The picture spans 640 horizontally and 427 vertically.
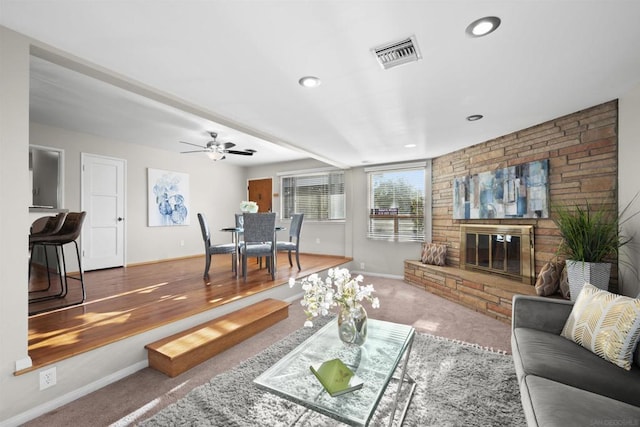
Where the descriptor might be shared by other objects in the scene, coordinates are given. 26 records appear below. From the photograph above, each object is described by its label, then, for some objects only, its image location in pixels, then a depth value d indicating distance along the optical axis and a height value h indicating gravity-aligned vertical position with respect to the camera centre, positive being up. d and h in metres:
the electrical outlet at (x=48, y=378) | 1.75 -1.04
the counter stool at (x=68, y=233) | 2.75 -0.18
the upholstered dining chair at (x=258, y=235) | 3.96 -0.30
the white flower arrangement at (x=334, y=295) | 1.71 -0.50
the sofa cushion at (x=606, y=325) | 1.51 -0.65
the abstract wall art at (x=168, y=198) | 5.72 +0.37
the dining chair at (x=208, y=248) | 4.12 -0.50
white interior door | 4.74 +0.09
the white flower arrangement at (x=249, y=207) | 4.73 +0.13
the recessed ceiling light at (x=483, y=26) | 1.60 +1.12
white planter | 2.49 -0.54
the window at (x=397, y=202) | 5.43 +0.24
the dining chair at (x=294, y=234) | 4.73 -0.37
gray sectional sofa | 1.13 -0.82
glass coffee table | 1.22 -0.83
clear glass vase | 1.73 -0.69
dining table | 4.14 -0.44
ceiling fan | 4.67 +1.11
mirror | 4.34 +0.56
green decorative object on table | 1.32 -0.82
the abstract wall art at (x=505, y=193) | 3.35 +0.29
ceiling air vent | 1.83 +1.11
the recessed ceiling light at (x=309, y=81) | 2.29 +1.12
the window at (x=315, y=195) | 6.46 +0.47
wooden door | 7.46 +0.61
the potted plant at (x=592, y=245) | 2.50 -0.28
